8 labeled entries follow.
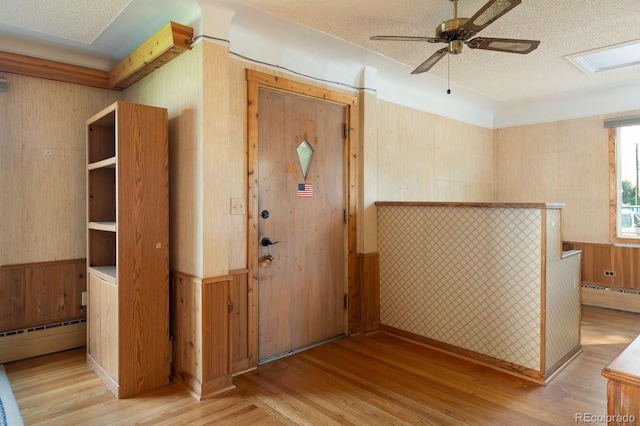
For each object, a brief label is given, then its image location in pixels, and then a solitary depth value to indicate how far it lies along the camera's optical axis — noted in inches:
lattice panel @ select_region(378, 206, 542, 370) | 113.7
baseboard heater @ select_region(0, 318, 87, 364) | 122.8
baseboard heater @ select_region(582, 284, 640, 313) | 180.4
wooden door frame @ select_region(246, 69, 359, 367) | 117.4
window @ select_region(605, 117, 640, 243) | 184.7
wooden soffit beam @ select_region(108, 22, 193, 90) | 102.7
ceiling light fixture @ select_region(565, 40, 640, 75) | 132.0
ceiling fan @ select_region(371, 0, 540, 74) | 83.4
